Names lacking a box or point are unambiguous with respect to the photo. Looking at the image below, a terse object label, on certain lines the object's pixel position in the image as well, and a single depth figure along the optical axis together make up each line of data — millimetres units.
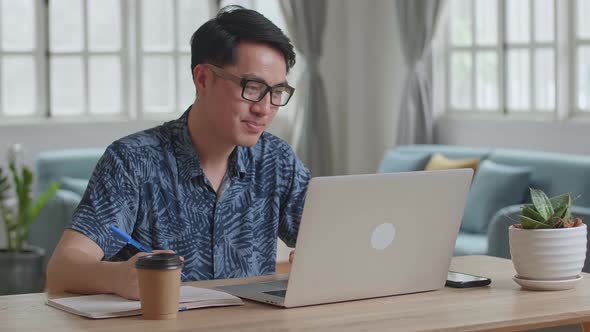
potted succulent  2410
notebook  2143
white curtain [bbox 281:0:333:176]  7641
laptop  2209
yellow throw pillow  6262
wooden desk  2049
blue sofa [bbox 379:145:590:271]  5527
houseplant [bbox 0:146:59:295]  6195
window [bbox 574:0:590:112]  6262
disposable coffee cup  2068
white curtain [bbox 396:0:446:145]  7293
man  2621
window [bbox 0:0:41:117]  7180
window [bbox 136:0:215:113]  7562
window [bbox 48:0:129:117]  7320
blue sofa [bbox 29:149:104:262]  6258
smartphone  2484
